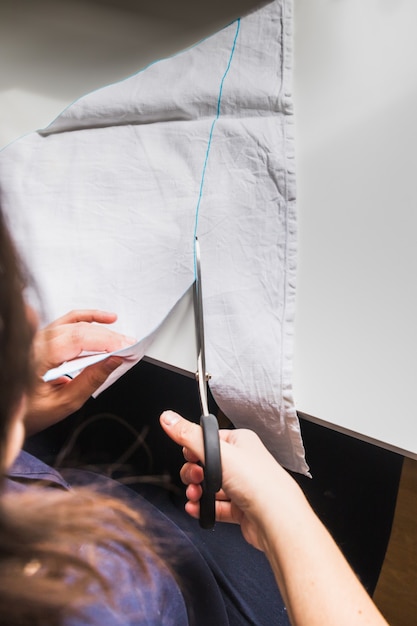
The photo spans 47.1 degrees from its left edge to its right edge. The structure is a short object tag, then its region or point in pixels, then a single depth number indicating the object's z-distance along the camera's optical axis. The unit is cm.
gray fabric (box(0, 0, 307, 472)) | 53
